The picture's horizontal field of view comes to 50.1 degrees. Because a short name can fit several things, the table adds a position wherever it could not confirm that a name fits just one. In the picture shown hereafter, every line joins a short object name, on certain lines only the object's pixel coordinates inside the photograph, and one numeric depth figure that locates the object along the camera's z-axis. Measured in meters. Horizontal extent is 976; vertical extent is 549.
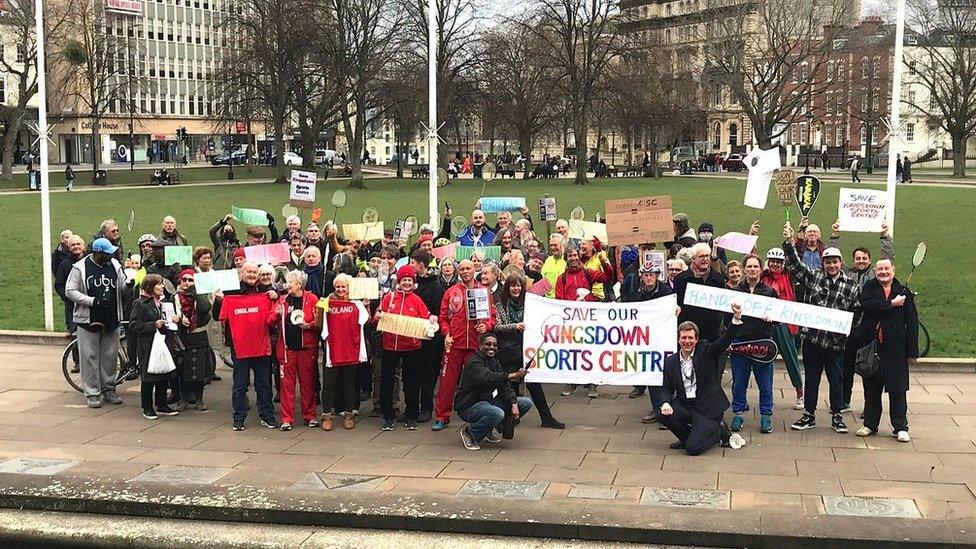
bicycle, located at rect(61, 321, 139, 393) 13.15
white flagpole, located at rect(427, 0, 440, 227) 17.94
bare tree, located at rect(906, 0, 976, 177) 65.06
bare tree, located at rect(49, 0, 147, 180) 66.00
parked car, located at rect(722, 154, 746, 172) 82.73
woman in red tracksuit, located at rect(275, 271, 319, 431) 10.98
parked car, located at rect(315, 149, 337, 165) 93.32
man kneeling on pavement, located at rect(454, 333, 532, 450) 10.23
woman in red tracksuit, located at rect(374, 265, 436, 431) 11.02
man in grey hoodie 12.07
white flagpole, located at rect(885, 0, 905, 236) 14.98
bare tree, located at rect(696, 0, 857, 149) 69.31
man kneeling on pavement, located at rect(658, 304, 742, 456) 10.11
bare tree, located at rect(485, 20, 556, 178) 66.25
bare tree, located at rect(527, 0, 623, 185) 61.00
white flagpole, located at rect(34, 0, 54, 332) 17.25
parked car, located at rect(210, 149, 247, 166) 93.98
